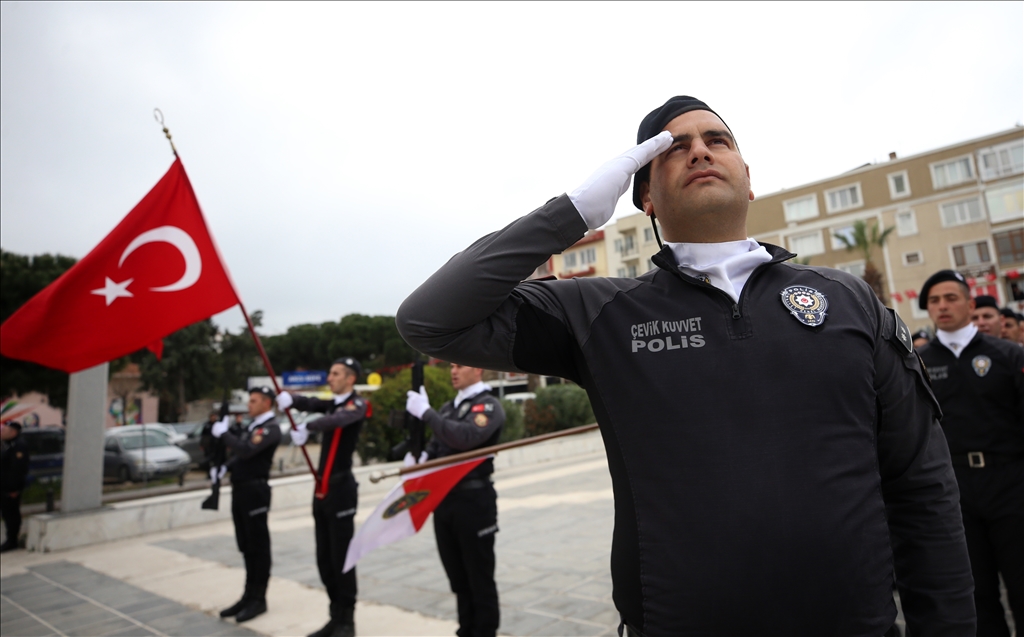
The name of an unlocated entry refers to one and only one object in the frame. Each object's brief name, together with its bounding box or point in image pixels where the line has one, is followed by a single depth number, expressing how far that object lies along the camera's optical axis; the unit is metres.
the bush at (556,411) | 19.55
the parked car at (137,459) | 16.67
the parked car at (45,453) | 17.28
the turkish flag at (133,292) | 4.49
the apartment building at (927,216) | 33.59
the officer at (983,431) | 3.24
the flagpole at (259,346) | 4.94
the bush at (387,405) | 14.59
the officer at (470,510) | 4.15
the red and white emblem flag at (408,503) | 4.28
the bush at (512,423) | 17.09
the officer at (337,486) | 4.95
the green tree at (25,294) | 14.22
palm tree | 35.53
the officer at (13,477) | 9.19
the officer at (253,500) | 5.58
